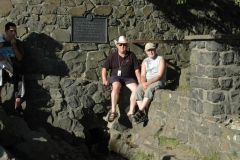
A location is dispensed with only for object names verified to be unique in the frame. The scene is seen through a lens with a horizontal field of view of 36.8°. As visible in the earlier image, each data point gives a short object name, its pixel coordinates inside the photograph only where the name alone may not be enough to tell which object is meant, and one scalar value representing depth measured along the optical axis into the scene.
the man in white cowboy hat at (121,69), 6.93
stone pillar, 5.26
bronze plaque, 7.29
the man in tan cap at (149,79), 6.57
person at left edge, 6.50
